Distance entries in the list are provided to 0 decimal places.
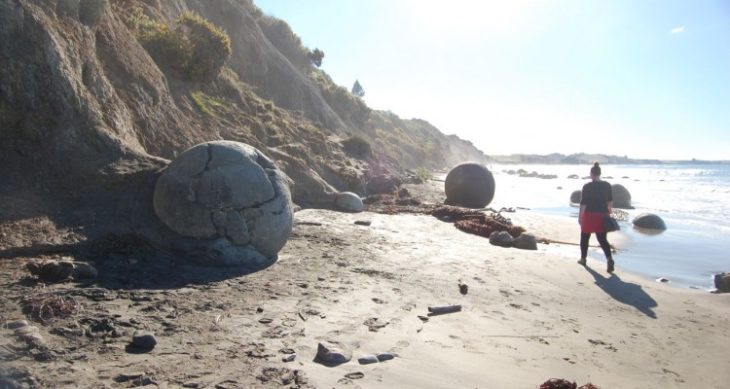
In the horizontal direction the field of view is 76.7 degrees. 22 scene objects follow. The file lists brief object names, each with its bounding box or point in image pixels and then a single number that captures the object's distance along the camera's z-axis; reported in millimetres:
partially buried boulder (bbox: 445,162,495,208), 15766
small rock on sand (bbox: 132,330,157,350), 3184
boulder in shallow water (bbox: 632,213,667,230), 13273
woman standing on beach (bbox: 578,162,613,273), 7711
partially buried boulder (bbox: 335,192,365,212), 11477
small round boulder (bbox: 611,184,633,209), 19500
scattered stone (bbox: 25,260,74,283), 4207
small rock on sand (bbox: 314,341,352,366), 3221
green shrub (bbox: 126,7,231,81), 11203
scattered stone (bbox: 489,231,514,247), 8895
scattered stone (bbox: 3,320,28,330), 3154
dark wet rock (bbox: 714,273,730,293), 6742
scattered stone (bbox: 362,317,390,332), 3946
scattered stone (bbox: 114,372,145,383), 2752
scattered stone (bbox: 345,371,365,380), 3036
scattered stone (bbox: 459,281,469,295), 5307
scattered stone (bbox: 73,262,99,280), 4375
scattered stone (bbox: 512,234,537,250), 8836
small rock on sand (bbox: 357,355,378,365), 3275
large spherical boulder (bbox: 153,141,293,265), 5469
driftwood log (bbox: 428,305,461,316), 4520
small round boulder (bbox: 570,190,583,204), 20305
